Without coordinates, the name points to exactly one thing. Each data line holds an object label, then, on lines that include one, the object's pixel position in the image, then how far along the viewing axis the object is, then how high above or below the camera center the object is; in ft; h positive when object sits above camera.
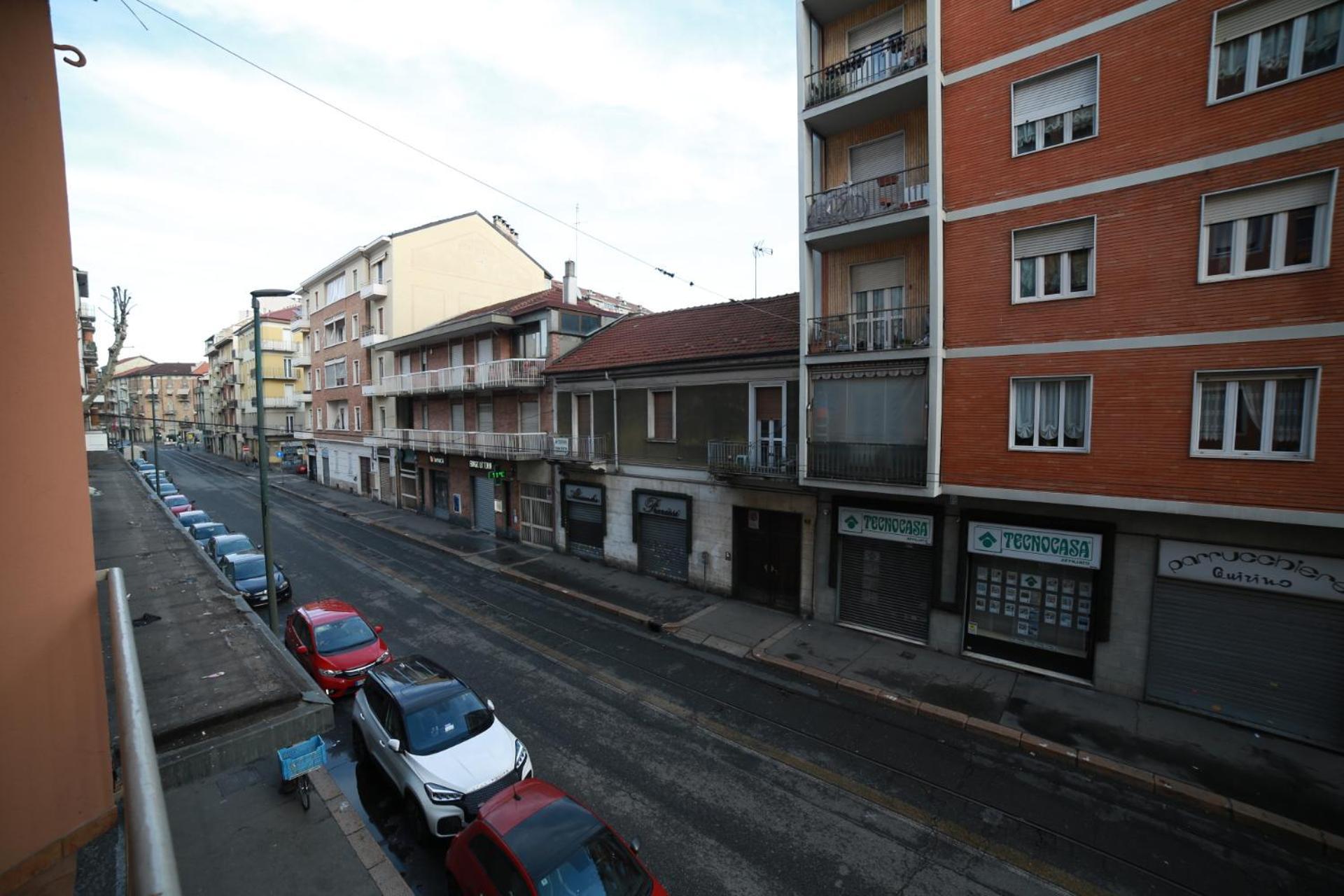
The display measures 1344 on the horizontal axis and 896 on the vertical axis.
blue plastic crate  25.07 -15.20
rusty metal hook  7.30 +4.74
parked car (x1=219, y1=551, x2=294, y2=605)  50.65 -14.81
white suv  24.68 -15.87
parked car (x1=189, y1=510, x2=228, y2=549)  71.31 -14.71
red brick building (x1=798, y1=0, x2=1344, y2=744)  29.86 +4.30
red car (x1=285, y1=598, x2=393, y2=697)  36.58 -15.64
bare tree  66.85 +10.05
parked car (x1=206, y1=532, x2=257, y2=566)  61.41 -14.30
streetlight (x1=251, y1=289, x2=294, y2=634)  42.98 -3.70
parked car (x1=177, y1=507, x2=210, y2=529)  78.43 -14.45
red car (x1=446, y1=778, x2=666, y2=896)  18.70 -15.04
